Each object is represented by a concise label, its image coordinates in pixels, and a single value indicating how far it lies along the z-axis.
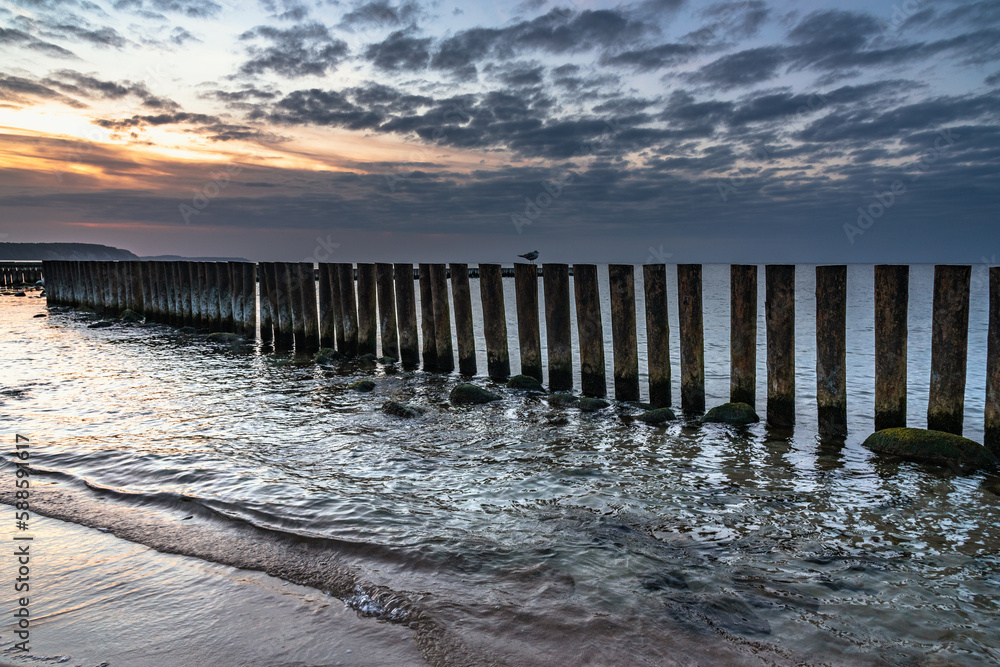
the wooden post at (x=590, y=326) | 8.77
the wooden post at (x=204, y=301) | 16.52
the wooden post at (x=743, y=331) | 7.48
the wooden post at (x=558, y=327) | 9.05
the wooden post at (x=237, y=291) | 15.17
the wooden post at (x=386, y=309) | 11.41
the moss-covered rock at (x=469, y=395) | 8.69
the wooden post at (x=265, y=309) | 13.93
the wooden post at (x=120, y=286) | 20.78
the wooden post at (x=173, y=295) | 17.64
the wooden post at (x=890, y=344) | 6.55
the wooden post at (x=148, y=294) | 18.86
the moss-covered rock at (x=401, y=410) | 7.85
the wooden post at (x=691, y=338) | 7.84
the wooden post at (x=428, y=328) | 10.91
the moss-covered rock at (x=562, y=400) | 8.57
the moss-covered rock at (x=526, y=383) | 9.61
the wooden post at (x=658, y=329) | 8.09
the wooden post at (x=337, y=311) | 12.36
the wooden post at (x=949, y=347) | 6.21
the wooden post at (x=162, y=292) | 18.14
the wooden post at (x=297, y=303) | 13.23
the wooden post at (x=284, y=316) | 13.55
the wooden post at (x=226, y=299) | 15.77
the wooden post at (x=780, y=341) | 7.23
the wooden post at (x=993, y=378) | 6.11
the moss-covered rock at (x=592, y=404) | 8.30
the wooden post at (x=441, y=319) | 10.59
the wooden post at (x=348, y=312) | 12.20
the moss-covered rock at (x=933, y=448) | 5.99
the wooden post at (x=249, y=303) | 14.84
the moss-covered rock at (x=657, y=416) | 7.69
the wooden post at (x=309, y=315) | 13.12
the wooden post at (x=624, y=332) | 8.40
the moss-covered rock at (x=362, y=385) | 9.42
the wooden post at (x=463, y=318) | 10.30
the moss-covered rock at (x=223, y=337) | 14.73
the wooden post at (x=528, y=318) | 9.37
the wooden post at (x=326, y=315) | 12.69
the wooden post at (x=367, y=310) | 11.58
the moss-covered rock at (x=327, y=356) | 11.90
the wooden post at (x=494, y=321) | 9.91
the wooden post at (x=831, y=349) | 6.86
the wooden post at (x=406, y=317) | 10.98
